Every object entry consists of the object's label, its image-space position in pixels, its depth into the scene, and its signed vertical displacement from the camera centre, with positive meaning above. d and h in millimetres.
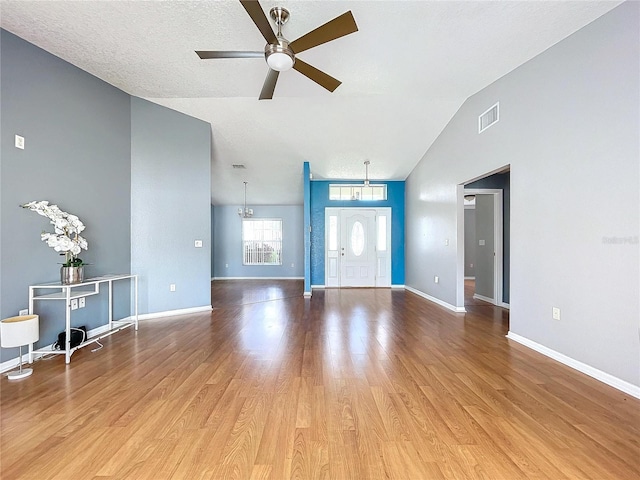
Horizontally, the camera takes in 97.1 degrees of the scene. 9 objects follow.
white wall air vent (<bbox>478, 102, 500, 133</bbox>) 3614 +1622
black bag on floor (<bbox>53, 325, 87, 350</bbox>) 2969 -1047
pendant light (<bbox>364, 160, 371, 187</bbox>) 6070 +1655
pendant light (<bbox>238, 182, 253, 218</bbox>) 8445 +887
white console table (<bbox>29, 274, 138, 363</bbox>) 2670 -557
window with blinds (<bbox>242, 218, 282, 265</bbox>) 9266 -43
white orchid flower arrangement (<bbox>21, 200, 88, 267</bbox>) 2732 +102
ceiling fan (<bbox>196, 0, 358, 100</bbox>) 2072 +1618
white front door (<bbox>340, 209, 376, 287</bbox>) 7348 -210
